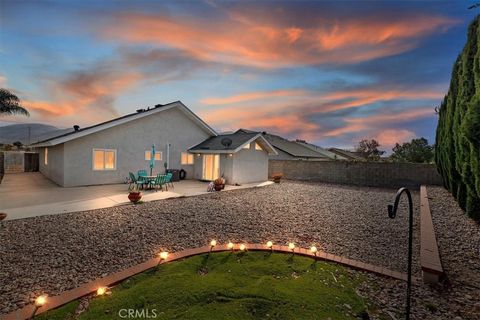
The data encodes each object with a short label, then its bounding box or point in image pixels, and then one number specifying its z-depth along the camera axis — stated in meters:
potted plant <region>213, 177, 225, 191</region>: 12.75
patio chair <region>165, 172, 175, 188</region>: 12.17
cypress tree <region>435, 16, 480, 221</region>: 4.72
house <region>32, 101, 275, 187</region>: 12.99
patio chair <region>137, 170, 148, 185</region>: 12.11
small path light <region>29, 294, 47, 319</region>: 2.68
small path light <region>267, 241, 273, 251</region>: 4.66
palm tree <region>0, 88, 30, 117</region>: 21.75
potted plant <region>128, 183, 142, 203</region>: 8.91
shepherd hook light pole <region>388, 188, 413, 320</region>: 2.36
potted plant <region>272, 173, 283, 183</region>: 17.06
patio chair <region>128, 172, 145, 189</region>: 11.94
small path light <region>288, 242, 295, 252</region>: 4.52
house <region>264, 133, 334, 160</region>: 27.12
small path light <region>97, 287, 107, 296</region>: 3.04
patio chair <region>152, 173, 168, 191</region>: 11.90
